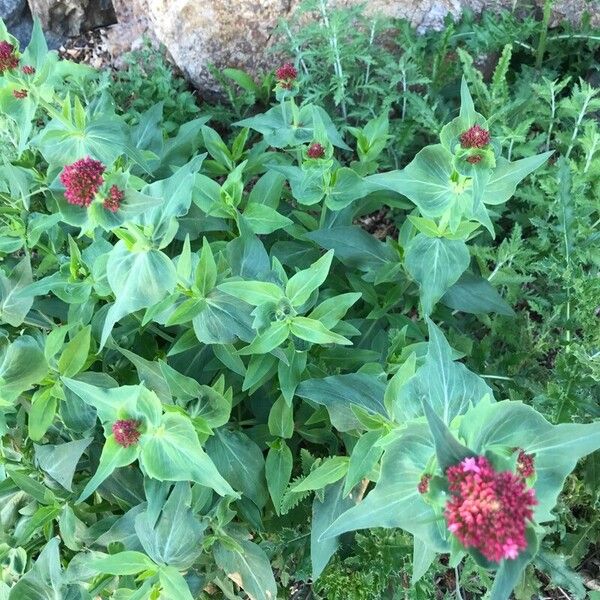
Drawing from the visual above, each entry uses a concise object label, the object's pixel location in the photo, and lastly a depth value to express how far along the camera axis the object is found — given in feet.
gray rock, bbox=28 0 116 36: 3.16
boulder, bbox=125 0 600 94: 2.71
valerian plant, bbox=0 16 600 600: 1.21
